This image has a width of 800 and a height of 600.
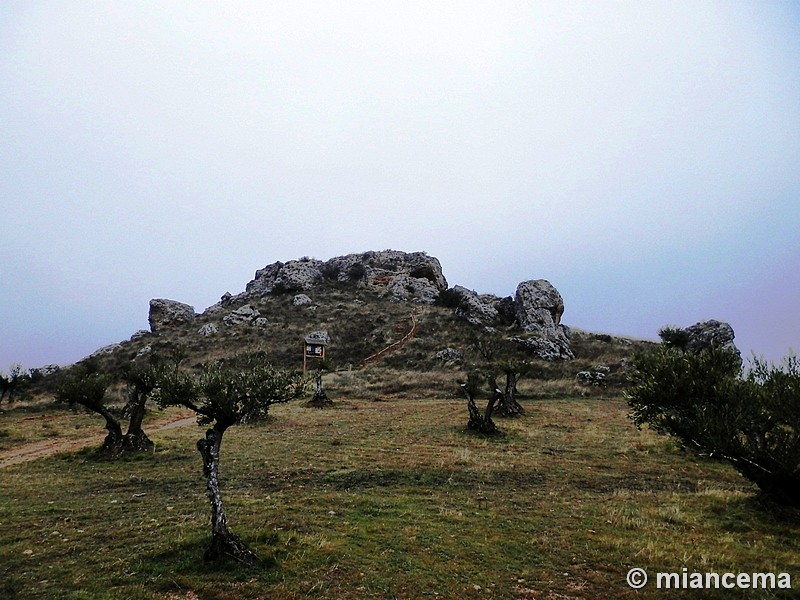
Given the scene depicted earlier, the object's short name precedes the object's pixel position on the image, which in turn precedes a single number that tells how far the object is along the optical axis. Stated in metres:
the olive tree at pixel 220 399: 10.32
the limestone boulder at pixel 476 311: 82.56
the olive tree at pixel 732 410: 11.83
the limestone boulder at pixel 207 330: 87.38
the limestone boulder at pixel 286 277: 117.44
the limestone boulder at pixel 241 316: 92.81
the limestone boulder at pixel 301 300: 105.00
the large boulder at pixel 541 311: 68.69
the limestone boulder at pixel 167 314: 102.12
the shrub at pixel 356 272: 127.07
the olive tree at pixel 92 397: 24.34
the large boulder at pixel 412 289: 110.12
